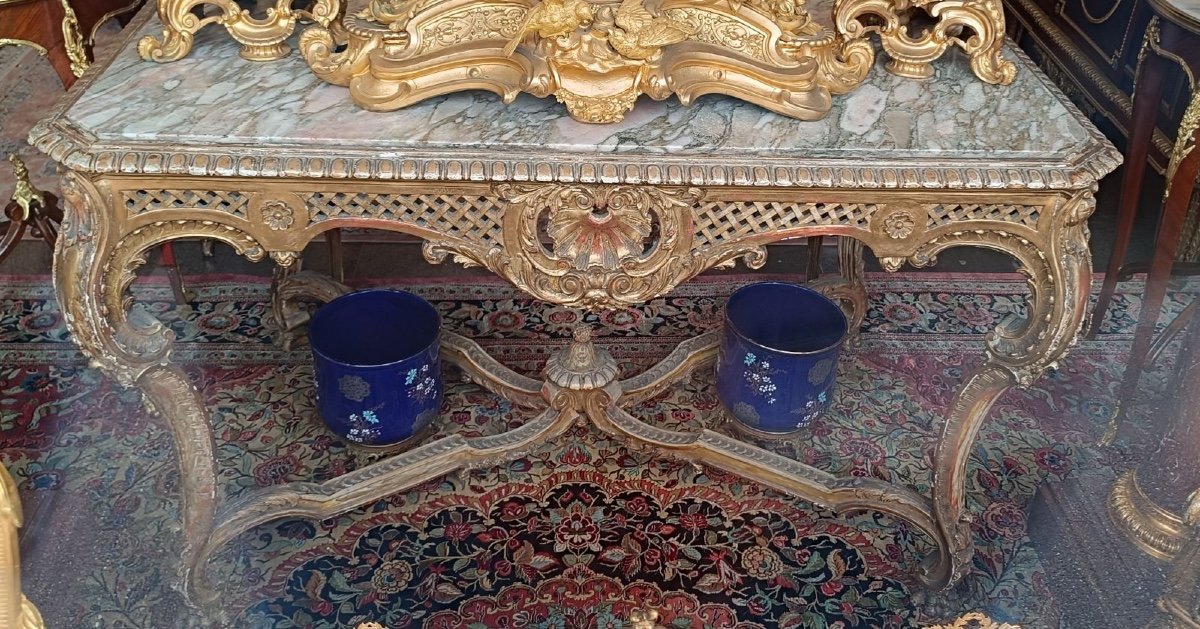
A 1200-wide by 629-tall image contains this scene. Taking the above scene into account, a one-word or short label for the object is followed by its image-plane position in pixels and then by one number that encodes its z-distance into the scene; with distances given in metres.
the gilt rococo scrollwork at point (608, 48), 1.19
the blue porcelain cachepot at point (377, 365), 1.69
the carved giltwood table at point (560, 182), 1.16
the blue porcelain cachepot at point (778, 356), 1.74
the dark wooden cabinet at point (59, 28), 1.64
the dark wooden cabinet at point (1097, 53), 2.42
